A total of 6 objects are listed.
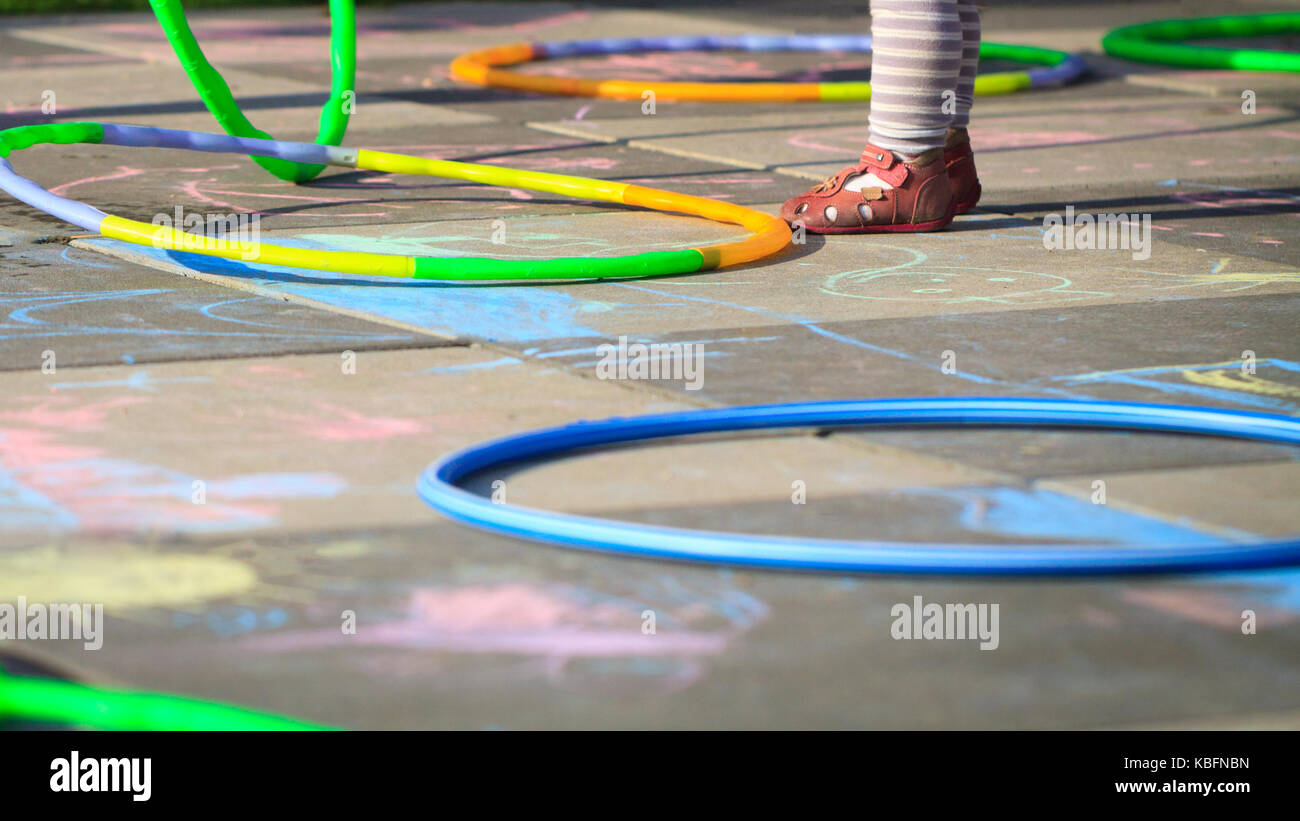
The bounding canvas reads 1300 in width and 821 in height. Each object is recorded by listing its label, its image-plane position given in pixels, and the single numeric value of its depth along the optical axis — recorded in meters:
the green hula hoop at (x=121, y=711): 1.96
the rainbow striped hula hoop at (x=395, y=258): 4.25
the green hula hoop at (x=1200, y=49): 8.90
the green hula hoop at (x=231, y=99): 5.51
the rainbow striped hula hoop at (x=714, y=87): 7.95
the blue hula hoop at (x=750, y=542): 2.44
